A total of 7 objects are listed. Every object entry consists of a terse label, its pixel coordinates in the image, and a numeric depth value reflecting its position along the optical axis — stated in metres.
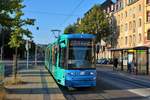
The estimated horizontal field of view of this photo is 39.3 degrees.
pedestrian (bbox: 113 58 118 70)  27.35
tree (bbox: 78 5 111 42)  52.25
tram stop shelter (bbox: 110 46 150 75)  20.99
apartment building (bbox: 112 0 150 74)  38.11
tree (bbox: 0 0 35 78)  13.95
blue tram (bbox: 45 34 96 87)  11.18
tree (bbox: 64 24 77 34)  63.91
